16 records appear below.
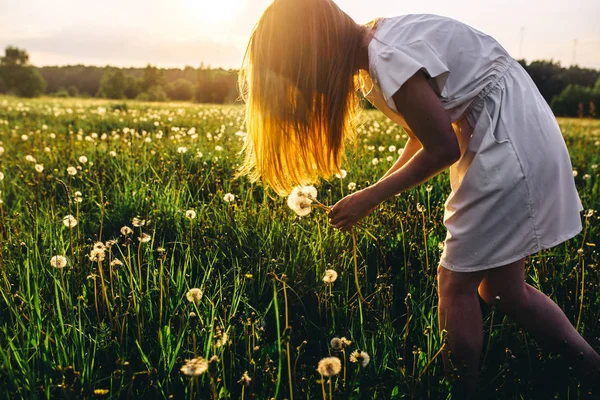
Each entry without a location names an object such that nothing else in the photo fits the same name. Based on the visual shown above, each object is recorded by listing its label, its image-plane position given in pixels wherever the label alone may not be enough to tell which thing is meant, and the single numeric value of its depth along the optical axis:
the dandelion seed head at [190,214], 2.50
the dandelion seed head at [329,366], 1.19
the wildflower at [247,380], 1.20
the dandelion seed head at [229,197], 2.93
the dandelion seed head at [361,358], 1.33
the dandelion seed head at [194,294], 1.55
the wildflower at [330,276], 1.80
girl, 1.68
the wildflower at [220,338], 1.47
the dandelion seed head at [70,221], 2.19
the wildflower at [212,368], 1.20
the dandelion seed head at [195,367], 1.12
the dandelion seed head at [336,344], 1.35
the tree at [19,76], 86.25
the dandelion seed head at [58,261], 1.95
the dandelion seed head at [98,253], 1.84
